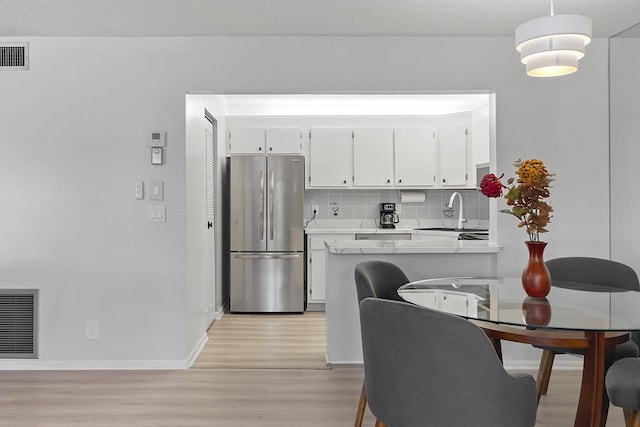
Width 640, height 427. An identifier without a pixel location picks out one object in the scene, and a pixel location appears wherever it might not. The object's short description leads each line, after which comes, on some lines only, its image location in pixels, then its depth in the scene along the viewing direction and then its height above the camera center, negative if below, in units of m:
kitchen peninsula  3.61 -0.44
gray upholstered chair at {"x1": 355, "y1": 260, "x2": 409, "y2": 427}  2.41 -0.37
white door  4.54 -0.09
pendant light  2.01 +0.70
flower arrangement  2.19 +0.06
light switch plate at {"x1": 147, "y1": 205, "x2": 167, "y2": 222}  3.57 -0.02
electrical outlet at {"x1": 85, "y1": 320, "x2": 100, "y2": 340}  3.57 -0.85
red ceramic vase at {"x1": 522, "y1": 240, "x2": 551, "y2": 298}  2.21 -0.29
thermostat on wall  3.55 +0.51
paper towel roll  6.02 +0.16
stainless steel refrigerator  5.32 -0.26
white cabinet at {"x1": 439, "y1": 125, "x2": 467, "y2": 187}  5.70 +0.62
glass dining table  1.82 -0.40
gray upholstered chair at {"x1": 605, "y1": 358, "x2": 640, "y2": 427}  1.88 -0.68
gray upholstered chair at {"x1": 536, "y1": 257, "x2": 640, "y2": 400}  2.69 -0.38
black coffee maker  5.90 -0.06
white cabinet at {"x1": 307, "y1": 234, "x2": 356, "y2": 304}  5.46 -0.59
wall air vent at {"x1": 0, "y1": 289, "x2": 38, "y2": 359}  3.57 -0.82
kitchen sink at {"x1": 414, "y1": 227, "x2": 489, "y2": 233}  5.35 -0.21
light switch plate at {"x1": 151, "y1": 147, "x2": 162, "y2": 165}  3.56 +0.39
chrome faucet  5.74 +0.04
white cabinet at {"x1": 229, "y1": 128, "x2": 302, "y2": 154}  5.69 +0.80
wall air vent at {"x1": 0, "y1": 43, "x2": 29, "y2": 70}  3.55 +1.09
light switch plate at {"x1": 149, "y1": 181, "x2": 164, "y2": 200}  3.57 +0.15
